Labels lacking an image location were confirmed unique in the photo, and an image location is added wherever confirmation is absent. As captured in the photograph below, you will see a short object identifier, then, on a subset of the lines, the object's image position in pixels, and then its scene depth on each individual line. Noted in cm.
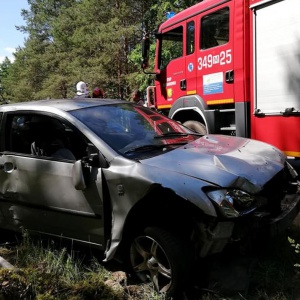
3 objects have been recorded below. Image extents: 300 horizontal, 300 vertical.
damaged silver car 294
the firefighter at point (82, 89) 916
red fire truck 542
